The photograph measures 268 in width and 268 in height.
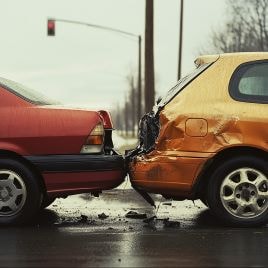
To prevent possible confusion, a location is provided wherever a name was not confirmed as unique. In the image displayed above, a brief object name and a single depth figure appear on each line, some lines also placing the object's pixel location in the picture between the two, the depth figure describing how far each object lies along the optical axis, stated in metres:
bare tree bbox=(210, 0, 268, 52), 43.56
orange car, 5.62
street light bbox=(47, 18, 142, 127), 24.55
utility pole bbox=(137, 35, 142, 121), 31.51
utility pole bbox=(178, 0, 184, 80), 26.53
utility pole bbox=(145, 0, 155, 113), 17.52
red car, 5.75
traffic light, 24.42
